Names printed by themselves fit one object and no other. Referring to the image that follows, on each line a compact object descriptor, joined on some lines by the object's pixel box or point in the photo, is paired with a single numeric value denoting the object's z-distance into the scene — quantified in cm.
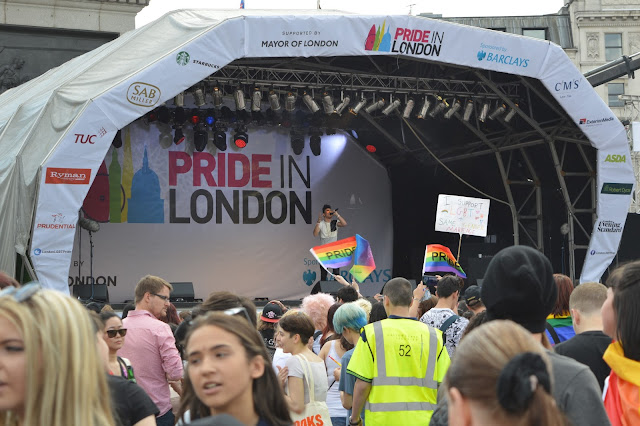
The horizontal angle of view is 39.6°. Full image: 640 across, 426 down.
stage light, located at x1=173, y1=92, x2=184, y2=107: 1353
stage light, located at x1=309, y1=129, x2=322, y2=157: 1786
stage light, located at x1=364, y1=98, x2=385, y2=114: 1443
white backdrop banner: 1683
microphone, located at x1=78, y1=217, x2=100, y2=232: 1603
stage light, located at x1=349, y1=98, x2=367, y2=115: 1434
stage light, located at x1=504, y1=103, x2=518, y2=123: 1491
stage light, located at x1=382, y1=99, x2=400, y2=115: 1442
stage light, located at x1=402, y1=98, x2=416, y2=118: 1461
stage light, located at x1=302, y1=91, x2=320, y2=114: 1437
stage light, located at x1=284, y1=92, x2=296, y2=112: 1445
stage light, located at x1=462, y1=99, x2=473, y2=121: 1473
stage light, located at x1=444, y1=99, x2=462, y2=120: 1473
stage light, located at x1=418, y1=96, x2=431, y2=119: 1469
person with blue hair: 567
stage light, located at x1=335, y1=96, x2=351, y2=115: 1435
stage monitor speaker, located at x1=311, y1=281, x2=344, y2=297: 1439
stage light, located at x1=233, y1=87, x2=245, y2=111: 1395
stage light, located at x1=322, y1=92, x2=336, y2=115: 1428
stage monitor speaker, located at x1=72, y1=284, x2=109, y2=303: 1470
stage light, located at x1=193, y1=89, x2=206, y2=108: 1400
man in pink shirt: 551
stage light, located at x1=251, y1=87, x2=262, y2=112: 1416
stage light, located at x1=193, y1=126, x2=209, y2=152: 1677
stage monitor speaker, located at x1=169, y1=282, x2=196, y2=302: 1507
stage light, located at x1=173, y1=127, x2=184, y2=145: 1658
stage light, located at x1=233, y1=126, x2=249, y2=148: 1714
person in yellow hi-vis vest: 482
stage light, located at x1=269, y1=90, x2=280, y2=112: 1433
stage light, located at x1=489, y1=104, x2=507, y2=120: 1483
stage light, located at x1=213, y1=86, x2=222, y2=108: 1427
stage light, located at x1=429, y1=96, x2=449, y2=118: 1462
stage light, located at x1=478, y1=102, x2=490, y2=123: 1477
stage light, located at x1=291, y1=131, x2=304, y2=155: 1785
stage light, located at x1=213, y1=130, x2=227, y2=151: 1705
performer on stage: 1708
